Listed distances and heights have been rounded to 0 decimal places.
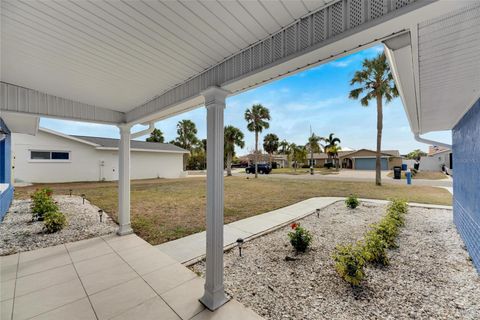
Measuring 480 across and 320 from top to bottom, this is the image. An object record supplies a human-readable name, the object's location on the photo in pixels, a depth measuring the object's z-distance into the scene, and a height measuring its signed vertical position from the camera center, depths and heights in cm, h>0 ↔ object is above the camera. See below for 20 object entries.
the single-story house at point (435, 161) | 2464 -6
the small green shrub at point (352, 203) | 699 -151
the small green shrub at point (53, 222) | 473 -149
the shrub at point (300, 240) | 384 -156
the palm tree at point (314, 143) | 3447 +314
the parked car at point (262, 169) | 2656 -117
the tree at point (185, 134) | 2877 +386
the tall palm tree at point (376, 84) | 1149 +466
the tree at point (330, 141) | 3531 +352
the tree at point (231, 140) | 2152 +227
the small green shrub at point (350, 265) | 274 -151
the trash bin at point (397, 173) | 1696 -109
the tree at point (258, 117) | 2067 +458
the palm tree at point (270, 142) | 3206 +301
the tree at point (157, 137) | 2806 +335
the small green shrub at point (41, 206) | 539 -127
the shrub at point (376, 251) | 338 -156
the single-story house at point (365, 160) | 3122 +8
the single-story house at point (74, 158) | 1180 +14
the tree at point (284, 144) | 4231 +342
